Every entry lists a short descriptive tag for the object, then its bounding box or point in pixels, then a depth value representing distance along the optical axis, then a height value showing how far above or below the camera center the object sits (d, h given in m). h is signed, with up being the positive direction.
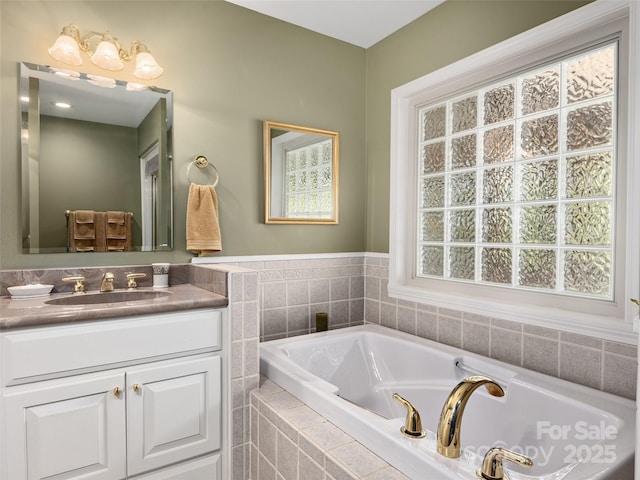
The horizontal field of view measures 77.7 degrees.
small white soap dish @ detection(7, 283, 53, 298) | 1.64 -0.25
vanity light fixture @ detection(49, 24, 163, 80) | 1.76 +0.84
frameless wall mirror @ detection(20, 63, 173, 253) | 1.77 +0.33
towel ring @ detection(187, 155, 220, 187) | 2.13 +0.36
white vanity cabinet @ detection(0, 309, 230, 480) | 1.36 -0.63
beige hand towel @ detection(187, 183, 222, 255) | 2.06 +0.05
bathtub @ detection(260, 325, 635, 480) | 1.14 -0.66
